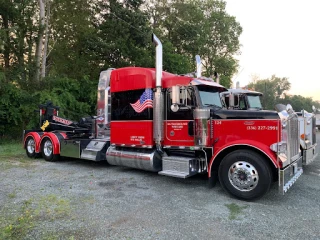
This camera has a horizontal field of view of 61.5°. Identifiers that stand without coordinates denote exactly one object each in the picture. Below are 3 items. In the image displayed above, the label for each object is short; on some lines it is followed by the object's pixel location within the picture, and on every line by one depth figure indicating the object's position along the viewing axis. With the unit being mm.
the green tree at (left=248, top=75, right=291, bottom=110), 83438
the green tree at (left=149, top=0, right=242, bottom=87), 29734
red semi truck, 5316
